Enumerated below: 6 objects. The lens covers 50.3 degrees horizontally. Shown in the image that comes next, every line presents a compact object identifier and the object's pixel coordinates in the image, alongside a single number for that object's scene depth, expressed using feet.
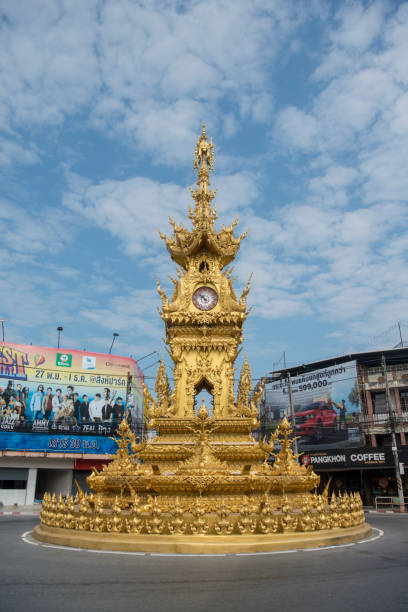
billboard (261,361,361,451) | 148.87
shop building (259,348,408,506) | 117.60
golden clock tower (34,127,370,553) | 37.65
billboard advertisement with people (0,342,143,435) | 147.38
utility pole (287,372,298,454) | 133.55
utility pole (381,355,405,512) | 95.78
